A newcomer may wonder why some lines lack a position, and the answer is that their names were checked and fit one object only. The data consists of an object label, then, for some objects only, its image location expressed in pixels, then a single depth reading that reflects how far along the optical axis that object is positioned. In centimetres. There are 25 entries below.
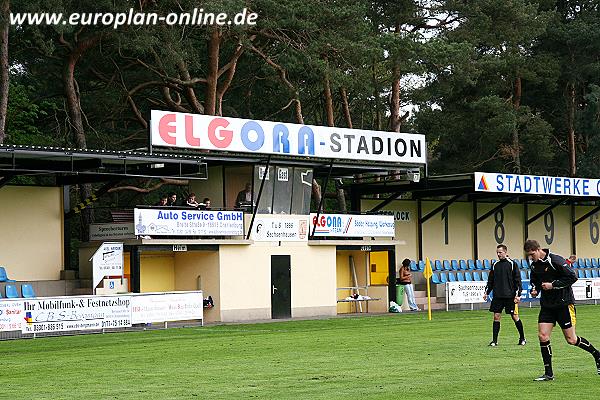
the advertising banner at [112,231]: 3516
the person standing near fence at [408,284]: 4241
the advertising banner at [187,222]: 3475
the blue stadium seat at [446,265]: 4775
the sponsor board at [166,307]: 3145
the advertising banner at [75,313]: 2877
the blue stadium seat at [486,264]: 4959
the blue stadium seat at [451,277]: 4516
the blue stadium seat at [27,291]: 3228
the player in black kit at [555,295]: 1567
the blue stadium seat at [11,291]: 3183
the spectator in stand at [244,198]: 3888
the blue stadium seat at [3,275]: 3379
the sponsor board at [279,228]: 3853
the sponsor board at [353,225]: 4069
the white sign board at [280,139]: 3441
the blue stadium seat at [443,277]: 4494
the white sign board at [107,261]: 3400
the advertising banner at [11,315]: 2803
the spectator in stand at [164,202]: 3567
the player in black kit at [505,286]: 2280
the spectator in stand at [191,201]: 3641
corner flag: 3467
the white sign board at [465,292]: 4175
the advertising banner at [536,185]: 4519
